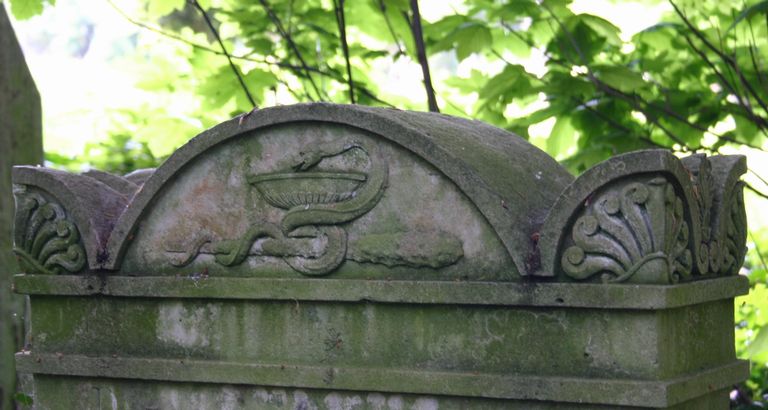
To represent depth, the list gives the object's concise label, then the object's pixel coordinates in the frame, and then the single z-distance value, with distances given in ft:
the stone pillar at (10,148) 15.10
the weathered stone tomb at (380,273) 9.89
